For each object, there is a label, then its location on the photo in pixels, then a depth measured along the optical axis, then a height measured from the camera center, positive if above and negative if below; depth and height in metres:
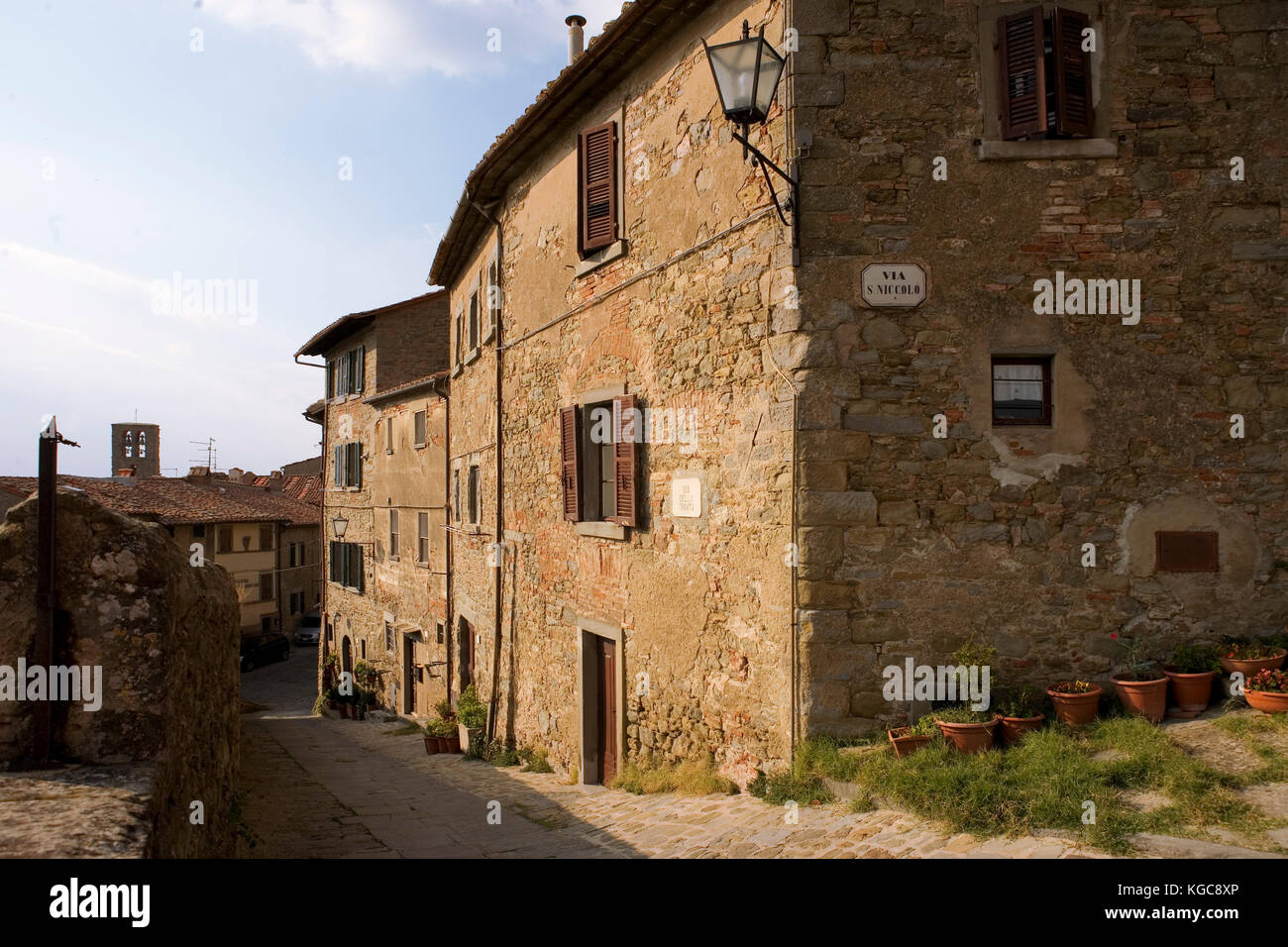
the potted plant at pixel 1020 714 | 6.23 -1.62
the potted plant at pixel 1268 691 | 6.02 -1.40
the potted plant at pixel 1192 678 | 6.31 -1.35
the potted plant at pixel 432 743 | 14.20 -3.99
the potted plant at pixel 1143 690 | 6.29 -1.44
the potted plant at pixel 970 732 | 6.14 -1.70
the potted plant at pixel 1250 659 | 6.26 -1.22
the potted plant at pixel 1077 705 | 6.31 -1.55
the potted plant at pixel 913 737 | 6.29 -1.77
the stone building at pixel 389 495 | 18.56 +0.22
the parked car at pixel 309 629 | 38.75 -5.77
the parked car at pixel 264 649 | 33.78 -5.88
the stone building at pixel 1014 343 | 6.68 +1.21
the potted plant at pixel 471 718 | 13.41 -3.40
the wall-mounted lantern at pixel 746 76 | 6.31 +3.17
